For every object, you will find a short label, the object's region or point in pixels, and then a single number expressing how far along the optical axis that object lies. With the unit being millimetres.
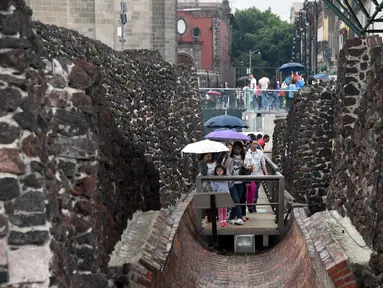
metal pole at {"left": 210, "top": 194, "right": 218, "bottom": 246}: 13375
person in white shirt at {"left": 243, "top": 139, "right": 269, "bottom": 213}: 15156
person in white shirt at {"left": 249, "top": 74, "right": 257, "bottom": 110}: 28438
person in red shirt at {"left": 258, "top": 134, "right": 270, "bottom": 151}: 22750
